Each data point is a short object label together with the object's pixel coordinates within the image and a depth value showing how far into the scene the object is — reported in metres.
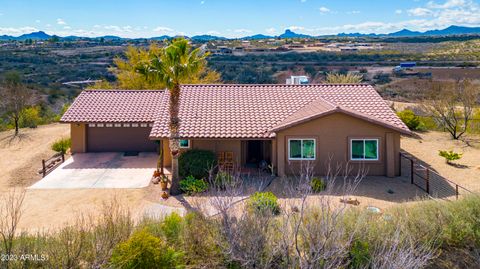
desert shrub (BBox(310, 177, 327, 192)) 18.28
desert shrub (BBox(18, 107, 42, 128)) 34.94
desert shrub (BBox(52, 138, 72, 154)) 27.50
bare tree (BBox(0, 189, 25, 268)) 9.04
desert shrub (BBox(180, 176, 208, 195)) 18.54
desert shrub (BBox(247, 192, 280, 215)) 10.36
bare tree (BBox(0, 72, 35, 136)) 33.47
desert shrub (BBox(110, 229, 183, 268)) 9.62
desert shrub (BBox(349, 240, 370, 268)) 10.30
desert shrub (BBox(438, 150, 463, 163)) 22.80
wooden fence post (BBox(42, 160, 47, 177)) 22.19
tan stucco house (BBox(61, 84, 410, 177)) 20.88
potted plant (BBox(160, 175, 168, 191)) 19.41
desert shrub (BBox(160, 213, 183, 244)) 11.42
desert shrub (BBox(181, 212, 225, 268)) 10.30
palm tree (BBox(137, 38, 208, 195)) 17.72
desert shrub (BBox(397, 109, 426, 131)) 32.03
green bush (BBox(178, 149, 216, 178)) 20.19
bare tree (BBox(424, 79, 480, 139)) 30.28
